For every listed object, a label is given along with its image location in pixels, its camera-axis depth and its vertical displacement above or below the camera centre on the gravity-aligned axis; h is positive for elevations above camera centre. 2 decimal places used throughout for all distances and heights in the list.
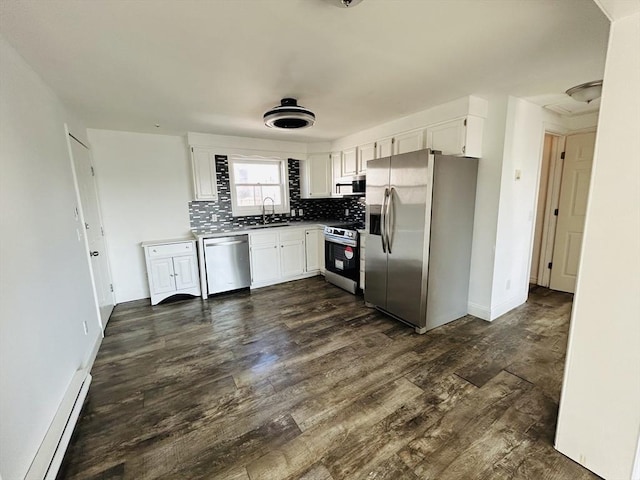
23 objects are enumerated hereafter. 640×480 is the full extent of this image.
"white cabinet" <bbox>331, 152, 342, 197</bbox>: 4.52 +0.42
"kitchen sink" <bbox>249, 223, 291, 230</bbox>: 4.41 -0.46
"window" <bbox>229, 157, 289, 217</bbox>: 4.48 +0.22
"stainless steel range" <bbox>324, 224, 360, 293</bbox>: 3.85 -0.89
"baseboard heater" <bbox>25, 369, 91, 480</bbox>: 1.31 -1.28
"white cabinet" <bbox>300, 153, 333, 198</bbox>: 4.76 +0.37
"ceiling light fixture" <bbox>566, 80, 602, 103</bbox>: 2.27 +0.85
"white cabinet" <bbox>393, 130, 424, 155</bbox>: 3.14 +0.62
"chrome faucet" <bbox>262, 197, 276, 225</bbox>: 4.74 -0.19
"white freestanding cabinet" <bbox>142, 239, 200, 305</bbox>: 3.63 -0.93
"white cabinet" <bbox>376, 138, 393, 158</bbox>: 3.51 +0.62
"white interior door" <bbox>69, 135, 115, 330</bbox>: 2.82 -0.29
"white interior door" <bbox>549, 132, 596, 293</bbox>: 3.57 -0.24
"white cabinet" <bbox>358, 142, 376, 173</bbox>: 3.79 +0.59
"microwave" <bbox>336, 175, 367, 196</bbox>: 3.95 +0.15
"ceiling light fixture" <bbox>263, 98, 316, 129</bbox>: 2.39 +0.71
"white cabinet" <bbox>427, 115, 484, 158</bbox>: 2.73 +0.58
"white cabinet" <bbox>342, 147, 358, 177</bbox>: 4.16 +0.53
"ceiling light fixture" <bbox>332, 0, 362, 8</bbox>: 1.25 +0.89
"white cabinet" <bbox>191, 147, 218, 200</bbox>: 3.96 +0.38
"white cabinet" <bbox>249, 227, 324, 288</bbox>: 4.22 -0.92
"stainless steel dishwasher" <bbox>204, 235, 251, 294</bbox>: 3.88 -0.92
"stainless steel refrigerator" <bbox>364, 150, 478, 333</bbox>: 2.65 -0.39
